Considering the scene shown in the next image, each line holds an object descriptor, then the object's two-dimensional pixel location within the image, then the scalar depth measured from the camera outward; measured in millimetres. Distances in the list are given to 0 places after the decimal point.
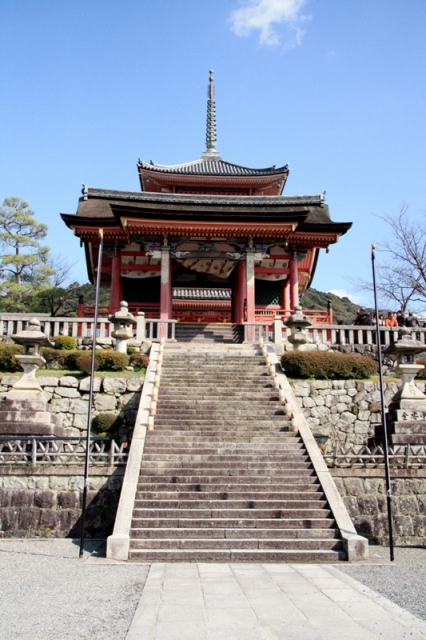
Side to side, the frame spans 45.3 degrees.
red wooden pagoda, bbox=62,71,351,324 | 21312
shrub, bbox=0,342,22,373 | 16094
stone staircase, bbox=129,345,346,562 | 8953
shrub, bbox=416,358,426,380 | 16609
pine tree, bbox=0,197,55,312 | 32312
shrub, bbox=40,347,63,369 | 16609
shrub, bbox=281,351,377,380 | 15820
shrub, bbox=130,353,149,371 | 16547
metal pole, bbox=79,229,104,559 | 8738
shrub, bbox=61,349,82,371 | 16250
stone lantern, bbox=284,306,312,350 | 17562
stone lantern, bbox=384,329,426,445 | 12625
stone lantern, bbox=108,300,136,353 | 17281
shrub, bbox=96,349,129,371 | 16109
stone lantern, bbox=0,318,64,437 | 12109
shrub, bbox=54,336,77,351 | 17609
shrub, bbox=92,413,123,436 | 14180
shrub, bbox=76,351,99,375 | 15695
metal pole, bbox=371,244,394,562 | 8891
